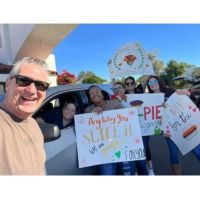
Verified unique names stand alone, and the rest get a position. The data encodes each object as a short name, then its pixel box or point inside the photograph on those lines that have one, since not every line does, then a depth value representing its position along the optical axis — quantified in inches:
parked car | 71.4
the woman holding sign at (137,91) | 94.6
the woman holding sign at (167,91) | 98.9
